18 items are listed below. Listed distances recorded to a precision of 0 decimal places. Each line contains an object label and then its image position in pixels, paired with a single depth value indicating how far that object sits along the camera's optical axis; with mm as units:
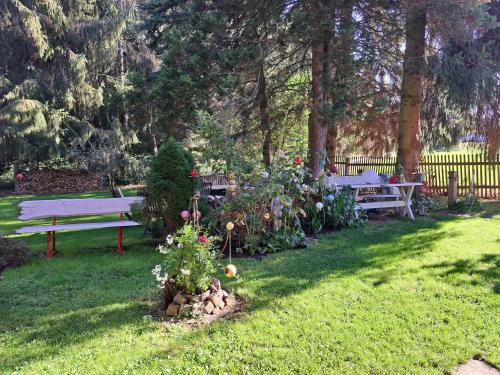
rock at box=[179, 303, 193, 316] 3188
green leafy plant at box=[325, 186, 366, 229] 6477
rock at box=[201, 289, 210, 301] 3320
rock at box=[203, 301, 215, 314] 3256
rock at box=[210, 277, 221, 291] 3457
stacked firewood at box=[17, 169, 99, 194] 16656
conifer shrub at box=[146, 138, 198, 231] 5395
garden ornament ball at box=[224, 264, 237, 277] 3219
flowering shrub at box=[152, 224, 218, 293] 3221
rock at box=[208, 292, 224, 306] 3344
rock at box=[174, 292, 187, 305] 3234
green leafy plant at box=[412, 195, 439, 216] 7996
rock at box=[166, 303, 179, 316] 3211
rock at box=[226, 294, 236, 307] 3464
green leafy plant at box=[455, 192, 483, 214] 8266
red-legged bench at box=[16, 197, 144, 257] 5449
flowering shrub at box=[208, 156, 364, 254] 5273
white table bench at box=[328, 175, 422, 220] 7184
